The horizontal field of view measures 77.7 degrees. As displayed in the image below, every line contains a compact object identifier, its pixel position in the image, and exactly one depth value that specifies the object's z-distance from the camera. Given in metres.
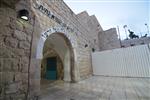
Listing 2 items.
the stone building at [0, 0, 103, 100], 1.83
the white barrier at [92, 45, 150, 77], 5.44
